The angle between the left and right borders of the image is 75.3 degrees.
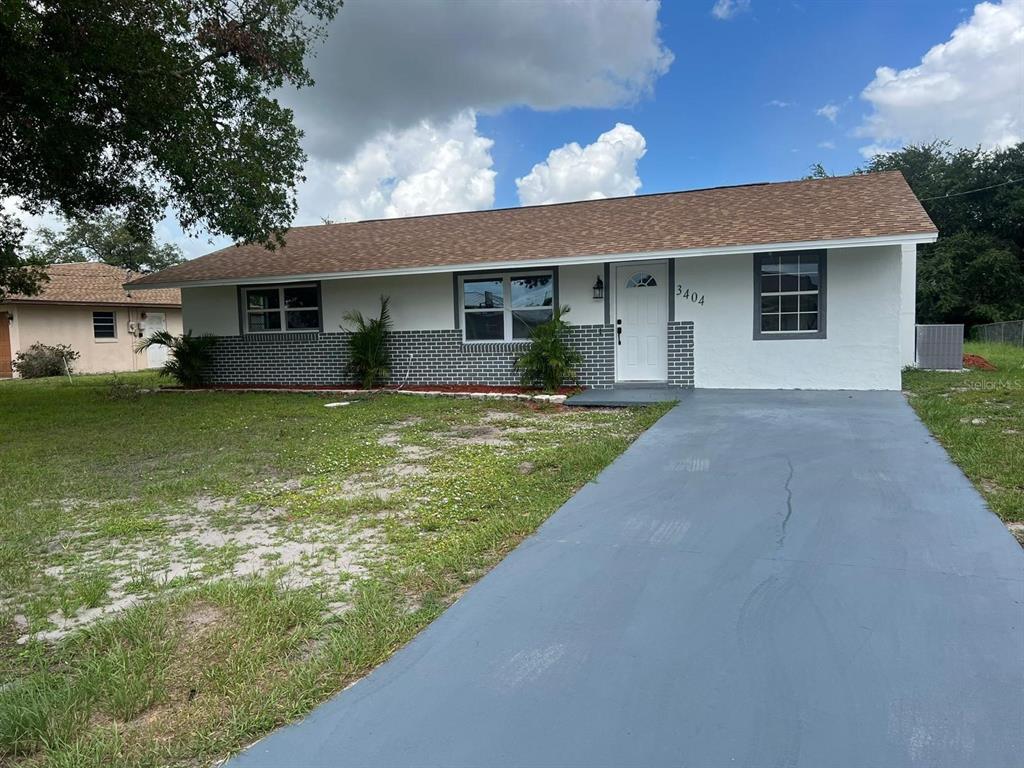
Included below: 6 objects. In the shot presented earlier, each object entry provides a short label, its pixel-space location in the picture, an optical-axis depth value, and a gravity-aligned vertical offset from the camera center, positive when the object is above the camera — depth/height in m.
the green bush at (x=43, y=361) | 20.69 -0.47
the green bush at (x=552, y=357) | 11.59 -0.36
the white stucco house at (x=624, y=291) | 10.58 +0.85
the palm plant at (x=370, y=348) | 13.01 -0.16
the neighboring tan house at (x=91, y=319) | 21.52 +0.91
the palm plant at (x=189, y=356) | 14.37 -0.29
